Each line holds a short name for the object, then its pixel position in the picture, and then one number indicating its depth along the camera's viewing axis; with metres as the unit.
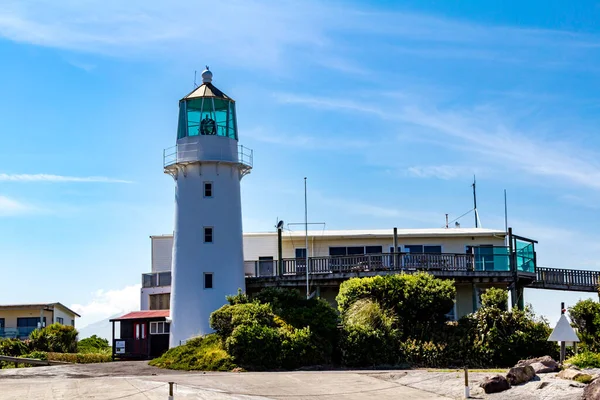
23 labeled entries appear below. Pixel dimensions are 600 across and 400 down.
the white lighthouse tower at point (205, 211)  38.38
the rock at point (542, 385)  22.69
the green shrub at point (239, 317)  32.50
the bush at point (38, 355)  37.17
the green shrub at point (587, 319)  31.16
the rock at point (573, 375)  22.68
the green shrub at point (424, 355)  32.06
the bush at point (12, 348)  39.31
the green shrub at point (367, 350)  32.09
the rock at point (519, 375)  23.33
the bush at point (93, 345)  45.85
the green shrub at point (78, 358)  36.97
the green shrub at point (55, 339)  41.53
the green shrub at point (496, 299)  33.75
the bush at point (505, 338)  31.98
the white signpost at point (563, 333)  25.19
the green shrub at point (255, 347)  31.23
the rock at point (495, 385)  22.89
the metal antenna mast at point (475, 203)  48.19
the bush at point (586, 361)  25.66
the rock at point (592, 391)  20.36
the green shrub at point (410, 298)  34.22
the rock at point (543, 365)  24.45
